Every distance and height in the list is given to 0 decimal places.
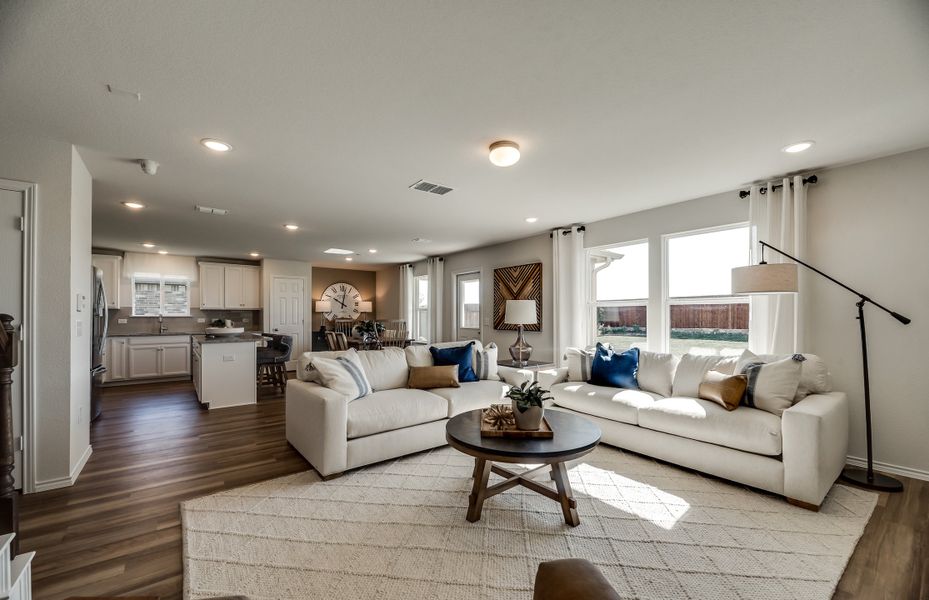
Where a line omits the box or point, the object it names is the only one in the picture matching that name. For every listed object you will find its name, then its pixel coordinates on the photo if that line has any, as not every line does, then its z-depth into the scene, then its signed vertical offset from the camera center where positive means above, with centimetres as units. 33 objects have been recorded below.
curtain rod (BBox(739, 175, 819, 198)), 341 +106
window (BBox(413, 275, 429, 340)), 895 -11
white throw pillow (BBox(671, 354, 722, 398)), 347 -63
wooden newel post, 159 -59
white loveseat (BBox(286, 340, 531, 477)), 293 -93
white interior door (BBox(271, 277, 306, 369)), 856 -13
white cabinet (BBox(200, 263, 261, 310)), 809 +32
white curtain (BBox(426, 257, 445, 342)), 811 +19
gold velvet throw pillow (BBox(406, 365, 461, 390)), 386 -74
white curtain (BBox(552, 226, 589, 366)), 532 +16
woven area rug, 181 -130
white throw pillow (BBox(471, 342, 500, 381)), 431 -69
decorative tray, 241 -78
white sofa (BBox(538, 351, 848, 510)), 252 -95
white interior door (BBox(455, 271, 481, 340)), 734 -6
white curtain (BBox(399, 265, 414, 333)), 916 +17
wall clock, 1030 +5
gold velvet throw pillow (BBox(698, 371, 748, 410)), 298 -68
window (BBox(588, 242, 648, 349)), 483 +11
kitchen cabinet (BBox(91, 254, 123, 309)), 702 +53
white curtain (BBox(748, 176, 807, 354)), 344 +50
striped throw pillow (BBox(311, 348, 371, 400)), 328 -62
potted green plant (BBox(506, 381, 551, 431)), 245 -67
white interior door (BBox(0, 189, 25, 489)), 266 +22
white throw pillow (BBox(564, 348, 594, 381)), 416 -64
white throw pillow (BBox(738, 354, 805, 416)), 287 -61
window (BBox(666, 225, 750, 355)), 402 +9
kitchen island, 509 -90
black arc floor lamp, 289 +12
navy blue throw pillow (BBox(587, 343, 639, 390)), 387 -66
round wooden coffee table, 216 -83
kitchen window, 754 +12
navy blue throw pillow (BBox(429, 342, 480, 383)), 414 -60
